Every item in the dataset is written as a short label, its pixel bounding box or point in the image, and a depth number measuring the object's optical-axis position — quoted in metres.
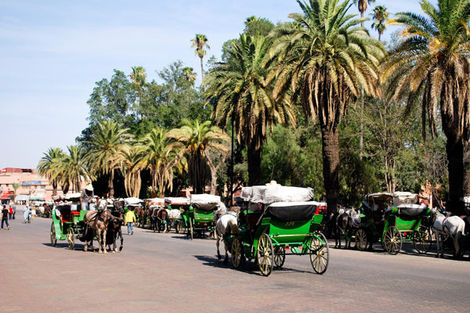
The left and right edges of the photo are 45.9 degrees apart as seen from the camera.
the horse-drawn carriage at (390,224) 20.36
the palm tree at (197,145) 45.88
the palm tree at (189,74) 101.94
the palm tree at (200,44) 96.00
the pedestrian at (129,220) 34.20
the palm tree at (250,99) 35.25
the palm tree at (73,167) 79.44
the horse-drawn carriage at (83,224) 20.45
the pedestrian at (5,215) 40.86
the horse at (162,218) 38.03
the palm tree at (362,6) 79.31
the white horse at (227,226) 16.05
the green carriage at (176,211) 36.72
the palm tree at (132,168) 60.69
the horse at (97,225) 20.30
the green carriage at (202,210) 29.19
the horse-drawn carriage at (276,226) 14.15
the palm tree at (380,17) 77.31
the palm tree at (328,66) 28.89
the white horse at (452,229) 19.20
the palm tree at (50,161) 85.81
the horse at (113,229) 20.48
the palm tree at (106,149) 66.78
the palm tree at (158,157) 56.77
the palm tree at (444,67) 23.14
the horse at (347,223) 23.72
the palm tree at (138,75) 101.03
